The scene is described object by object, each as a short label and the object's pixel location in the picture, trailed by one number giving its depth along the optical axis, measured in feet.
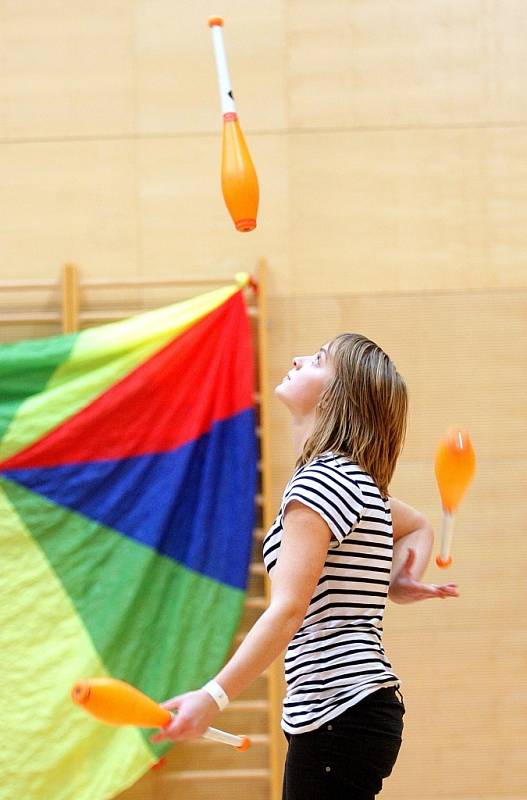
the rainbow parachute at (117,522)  30.02
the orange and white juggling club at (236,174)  24.58
